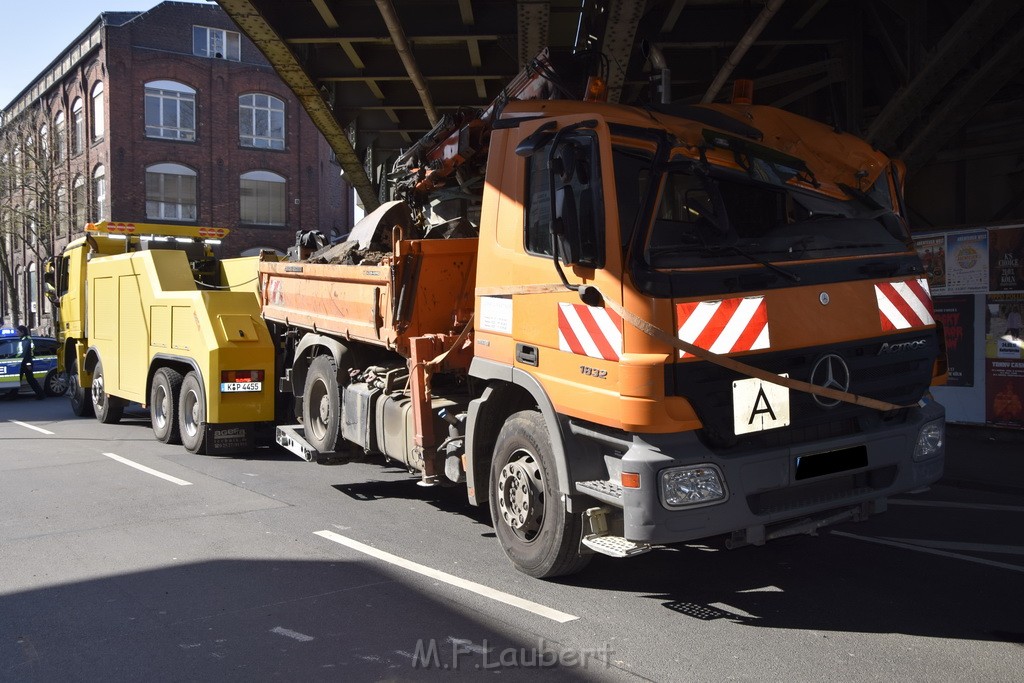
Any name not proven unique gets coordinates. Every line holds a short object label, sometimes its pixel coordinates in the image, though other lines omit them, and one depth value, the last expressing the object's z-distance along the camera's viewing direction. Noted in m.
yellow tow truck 9.98
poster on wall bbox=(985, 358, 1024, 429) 10.12
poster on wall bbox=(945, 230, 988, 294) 10.42
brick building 37.09
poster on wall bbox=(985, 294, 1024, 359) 10.14
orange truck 4.29
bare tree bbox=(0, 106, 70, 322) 35.66
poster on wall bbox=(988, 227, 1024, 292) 10.07
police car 19.61
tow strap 4.24
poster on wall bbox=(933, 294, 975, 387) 10.66
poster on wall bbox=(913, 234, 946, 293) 10.84
